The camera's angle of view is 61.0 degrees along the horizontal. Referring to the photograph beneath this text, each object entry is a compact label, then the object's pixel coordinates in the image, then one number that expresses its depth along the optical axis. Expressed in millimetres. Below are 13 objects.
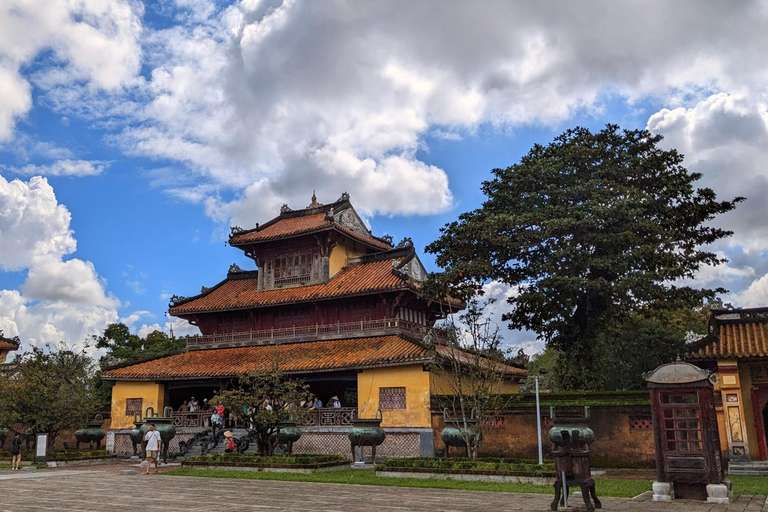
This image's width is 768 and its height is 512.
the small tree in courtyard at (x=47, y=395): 25203
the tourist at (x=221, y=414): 27523
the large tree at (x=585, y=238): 22969
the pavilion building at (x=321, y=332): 24922
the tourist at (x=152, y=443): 20984
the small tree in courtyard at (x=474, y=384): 20609
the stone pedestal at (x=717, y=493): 12766
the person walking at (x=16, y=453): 23625
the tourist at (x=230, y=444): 24703
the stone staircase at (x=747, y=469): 19470
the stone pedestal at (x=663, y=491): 13156
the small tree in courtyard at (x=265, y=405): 21312
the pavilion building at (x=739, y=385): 20984
